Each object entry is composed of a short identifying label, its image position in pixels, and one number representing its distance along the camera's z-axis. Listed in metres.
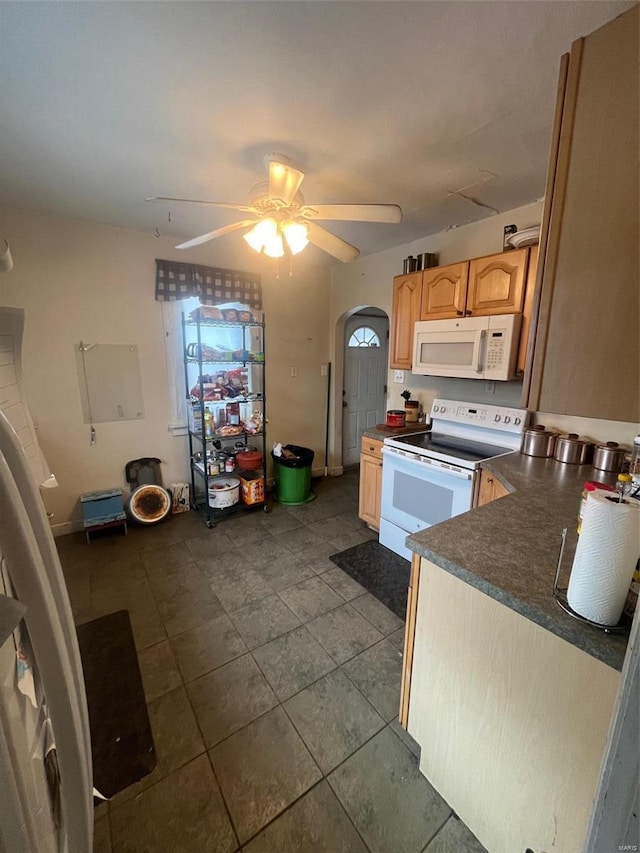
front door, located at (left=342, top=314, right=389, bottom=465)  4.39
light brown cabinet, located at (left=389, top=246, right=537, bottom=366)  2.13
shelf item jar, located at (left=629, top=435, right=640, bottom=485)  1.43
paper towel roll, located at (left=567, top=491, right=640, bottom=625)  0.75
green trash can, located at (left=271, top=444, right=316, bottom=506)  3.50
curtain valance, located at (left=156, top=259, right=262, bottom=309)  3.01
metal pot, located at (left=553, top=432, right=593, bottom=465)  2.05
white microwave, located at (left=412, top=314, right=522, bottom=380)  2.19
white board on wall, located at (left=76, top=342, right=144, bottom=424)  2.83
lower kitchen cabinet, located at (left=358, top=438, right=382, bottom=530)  2.87
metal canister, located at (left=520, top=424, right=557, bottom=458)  2.20
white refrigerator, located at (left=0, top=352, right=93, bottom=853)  0.41
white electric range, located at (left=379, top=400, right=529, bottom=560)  2.23
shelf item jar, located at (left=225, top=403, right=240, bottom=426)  3.40
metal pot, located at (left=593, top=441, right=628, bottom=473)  1.92
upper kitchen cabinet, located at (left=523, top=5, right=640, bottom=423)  0.63
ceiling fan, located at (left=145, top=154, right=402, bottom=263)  1.60
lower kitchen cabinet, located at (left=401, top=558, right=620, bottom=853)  0.85
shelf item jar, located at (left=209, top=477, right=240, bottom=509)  3.18
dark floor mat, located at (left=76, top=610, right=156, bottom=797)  1.31
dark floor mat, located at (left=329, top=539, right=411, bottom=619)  2.23
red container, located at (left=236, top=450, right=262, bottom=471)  3.41
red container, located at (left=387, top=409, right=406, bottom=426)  3.02
